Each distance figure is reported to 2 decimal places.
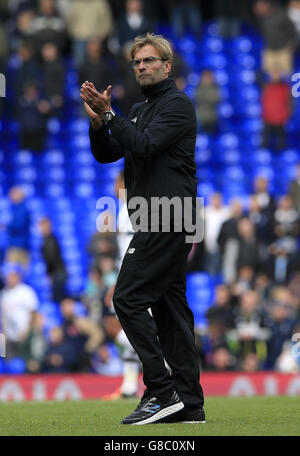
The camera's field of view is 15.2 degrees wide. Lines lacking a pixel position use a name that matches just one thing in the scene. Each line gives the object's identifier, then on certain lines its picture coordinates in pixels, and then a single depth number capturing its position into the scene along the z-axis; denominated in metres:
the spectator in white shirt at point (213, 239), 17.66
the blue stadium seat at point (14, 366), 16.70
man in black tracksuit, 7.01
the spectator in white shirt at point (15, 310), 16.28
